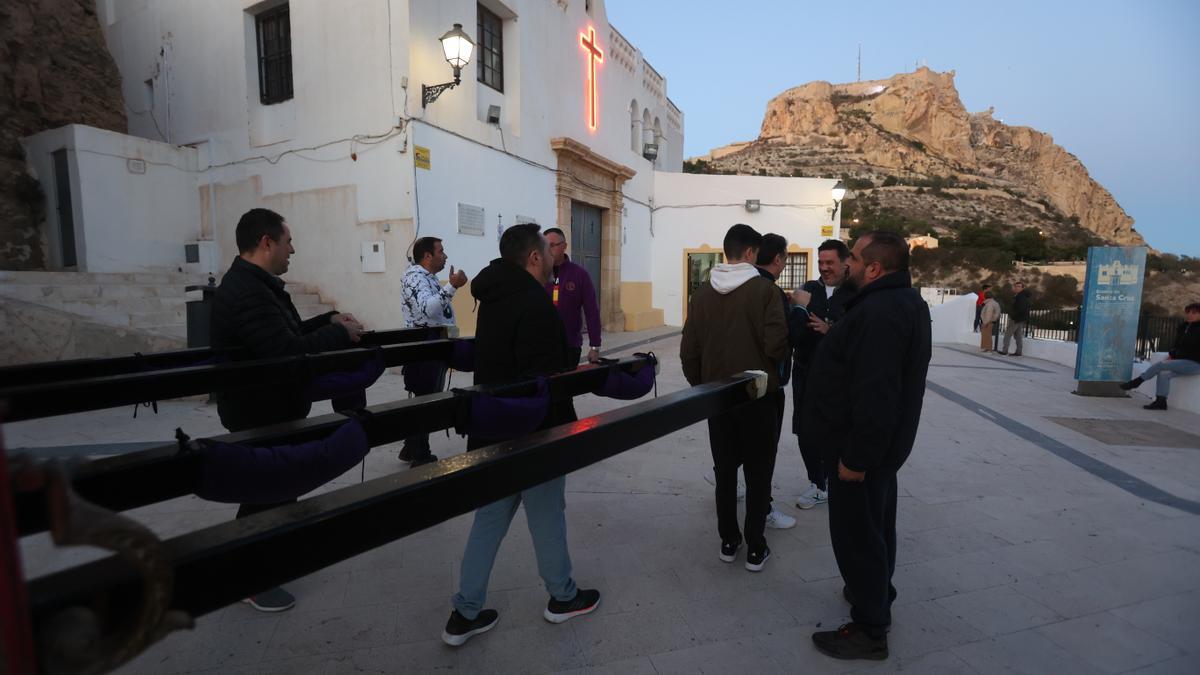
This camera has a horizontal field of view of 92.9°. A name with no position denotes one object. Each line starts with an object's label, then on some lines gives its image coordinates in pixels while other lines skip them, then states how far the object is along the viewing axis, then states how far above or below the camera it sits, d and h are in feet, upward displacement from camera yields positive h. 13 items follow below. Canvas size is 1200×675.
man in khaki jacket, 9.36 -1.44
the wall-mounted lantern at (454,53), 24.30 +9.45
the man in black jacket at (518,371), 7.52 -1.34
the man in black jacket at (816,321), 10.60 -0.83
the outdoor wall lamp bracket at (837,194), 49.80 +7.39
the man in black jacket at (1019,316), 39.04 -2.49
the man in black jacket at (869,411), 6.88 -1.67
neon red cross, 40.70 +14.91
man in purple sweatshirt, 14.93 -0.46
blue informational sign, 23.99 -1.39
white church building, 25.73 +6.87
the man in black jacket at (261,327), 8.07 -0.81
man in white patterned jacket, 13.78 -0.88
